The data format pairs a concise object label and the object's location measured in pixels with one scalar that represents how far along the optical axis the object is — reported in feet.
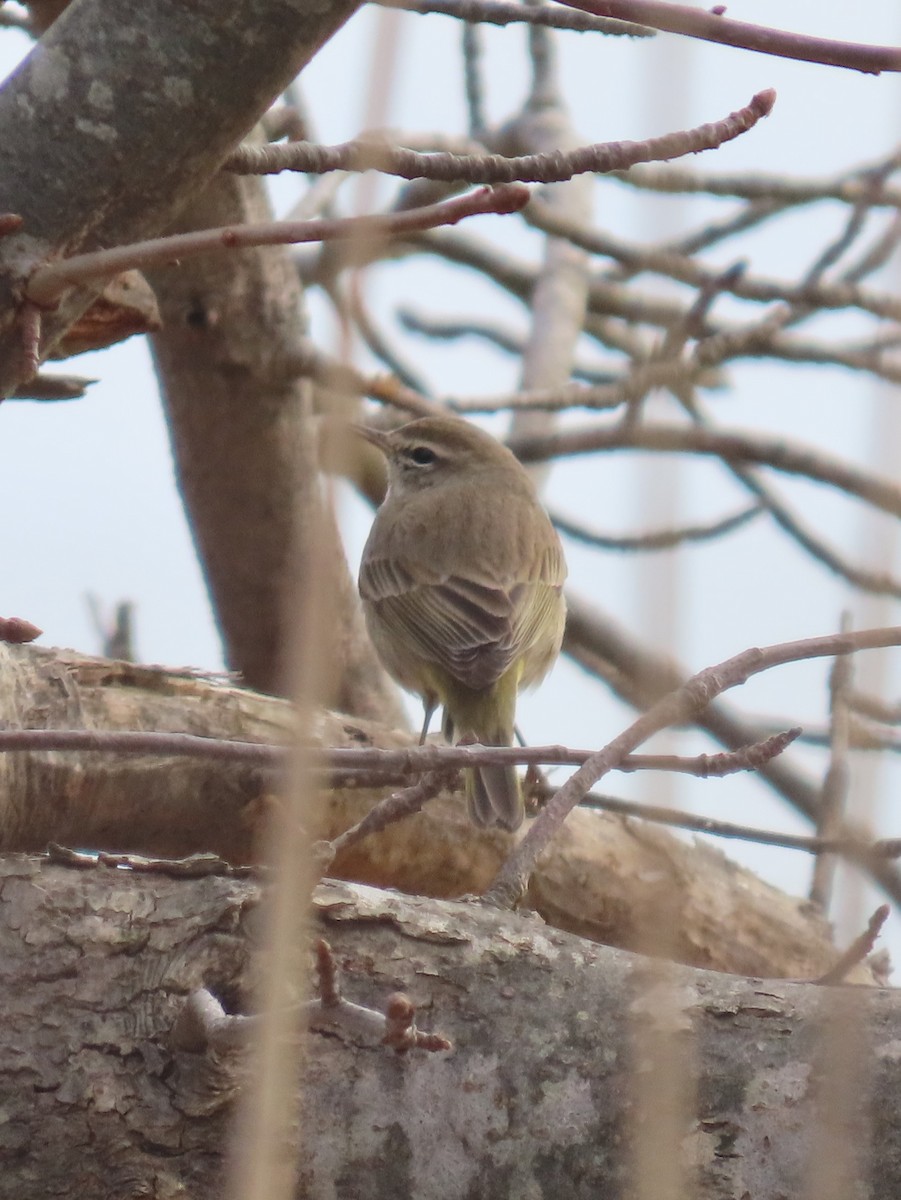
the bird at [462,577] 31.42
